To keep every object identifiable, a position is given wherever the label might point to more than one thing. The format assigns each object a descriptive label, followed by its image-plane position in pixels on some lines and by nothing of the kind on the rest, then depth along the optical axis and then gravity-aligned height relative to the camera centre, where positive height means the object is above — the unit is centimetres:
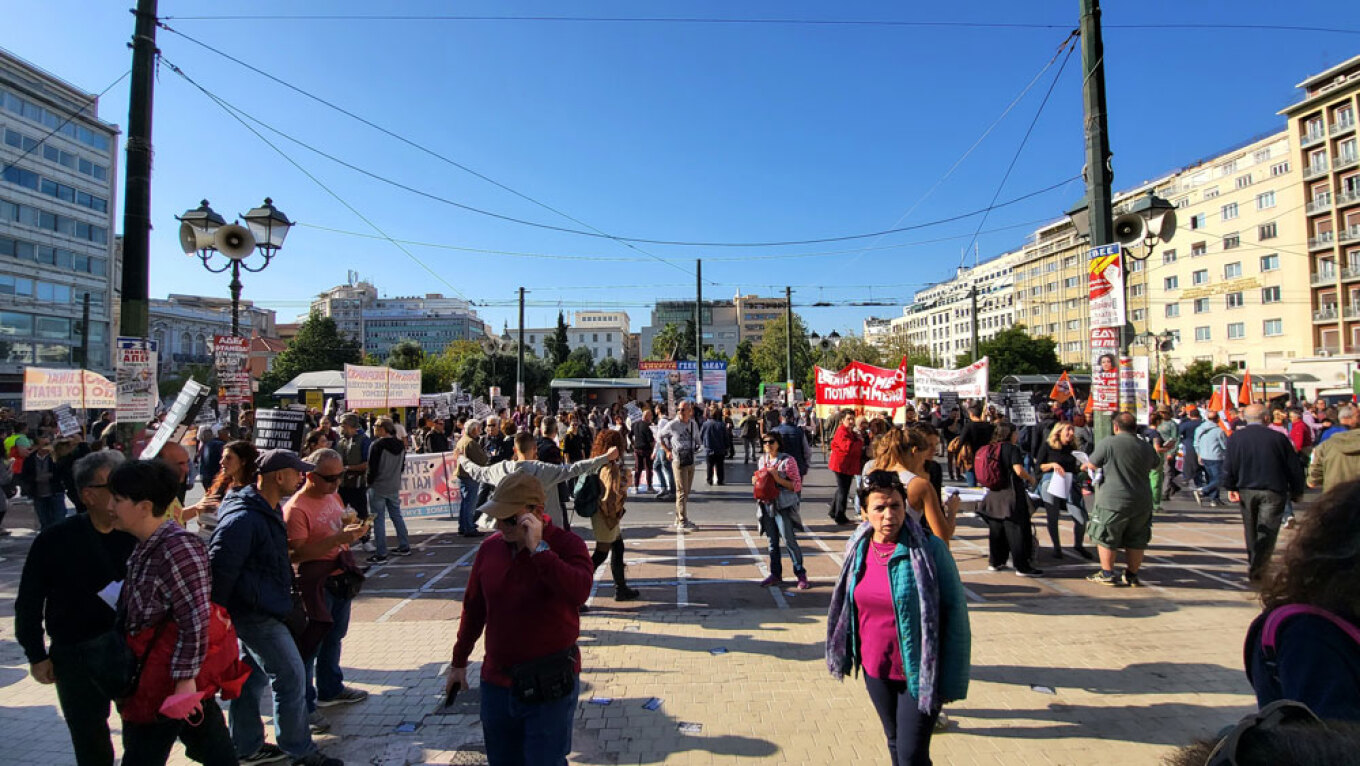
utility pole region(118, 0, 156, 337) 564 +199
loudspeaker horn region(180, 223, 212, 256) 739 +199
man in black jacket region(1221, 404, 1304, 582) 682 -76
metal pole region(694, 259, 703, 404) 2538 +316
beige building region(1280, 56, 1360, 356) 4722 +1541
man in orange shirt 427 -91
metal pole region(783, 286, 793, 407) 2990 +446
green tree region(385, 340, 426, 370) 7019 +644
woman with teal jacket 299 -103
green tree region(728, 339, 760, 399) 7106 +350
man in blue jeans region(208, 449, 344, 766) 346 -101
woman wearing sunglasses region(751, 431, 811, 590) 692 -107
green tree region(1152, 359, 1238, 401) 4910 +184
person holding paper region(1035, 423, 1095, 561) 816 -93
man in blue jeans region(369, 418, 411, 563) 897 -94
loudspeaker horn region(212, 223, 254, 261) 760 +203
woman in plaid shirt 282 -86
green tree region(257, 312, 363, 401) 6562 +617
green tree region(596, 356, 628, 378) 10225 +661
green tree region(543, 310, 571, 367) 8231 +819
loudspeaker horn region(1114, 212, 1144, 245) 831 +230
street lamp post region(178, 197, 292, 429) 744 +213
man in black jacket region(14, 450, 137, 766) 297 -92
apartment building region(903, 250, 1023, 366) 10631 +1746
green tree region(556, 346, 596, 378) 7734 +539
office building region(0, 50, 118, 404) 4853 +1518
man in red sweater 280 -99
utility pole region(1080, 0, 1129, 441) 754 +319
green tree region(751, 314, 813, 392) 5756 +502
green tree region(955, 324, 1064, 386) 6675 +570
